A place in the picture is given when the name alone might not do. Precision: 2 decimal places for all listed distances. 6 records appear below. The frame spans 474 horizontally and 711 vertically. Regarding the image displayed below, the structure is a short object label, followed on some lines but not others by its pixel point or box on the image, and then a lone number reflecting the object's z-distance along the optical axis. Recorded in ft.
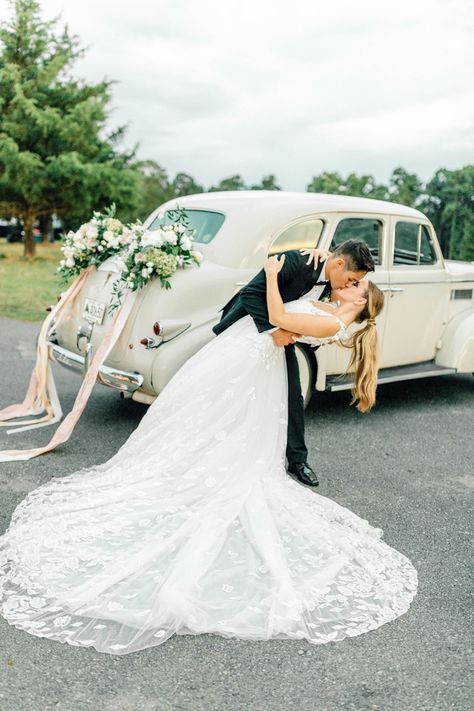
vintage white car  18.12
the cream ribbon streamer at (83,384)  17.43
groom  13.85
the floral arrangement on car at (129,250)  17.99
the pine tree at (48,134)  87.25
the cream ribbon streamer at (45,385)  20.45
